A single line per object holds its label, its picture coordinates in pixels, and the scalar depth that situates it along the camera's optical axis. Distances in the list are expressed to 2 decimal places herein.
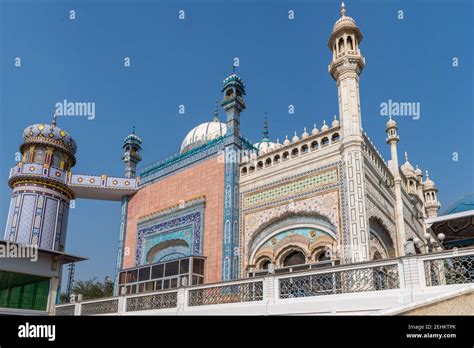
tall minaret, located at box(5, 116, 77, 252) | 18.23
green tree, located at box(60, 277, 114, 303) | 34.09
